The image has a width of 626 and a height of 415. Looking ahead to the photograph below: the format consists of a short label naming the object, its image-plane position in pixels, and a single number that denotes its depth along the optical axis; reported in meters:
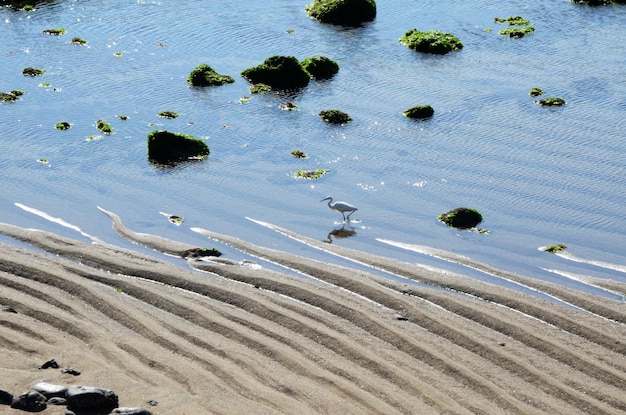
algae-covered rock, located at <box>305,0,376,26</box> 47.88
